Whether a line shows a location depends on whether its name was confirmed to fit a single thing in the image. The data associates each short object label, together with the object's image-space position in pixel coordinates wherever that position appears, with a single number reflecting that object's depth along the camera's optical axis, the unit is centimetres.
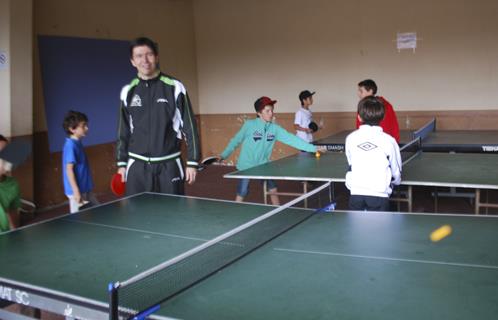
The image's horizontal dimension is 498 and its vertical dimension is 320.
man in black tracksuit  363
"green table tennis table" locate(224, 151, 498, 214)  377
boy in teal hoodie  527
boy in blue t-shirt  434
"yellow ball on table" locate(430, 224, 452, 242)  236
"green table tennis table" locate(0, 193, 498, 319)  169
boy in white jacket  359
